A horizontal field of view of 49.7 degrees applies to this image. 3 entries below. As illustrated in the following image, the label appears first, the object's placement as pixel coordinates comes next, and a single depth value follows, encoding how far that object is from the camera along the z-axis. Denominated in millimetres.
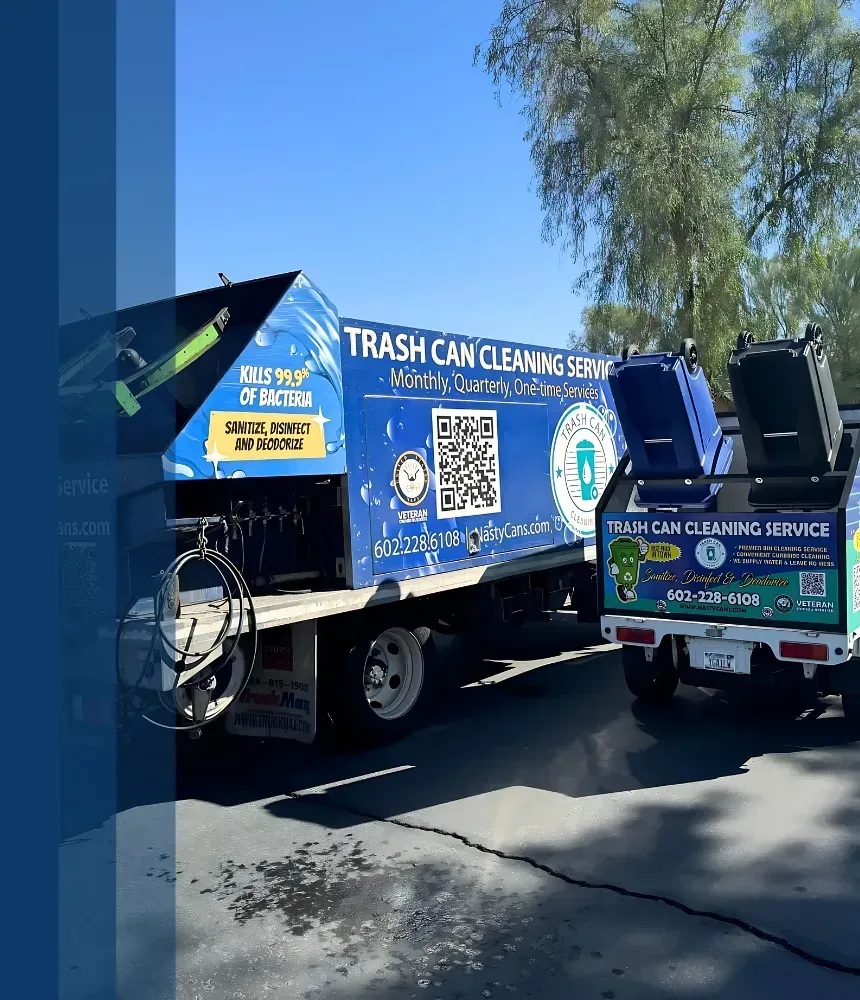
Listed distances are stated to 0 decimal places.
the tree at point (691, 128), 21922
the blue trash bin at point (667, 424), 6883
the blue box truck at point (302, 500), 5438
